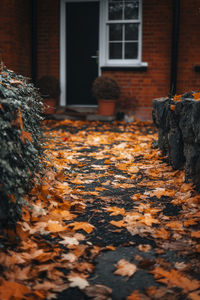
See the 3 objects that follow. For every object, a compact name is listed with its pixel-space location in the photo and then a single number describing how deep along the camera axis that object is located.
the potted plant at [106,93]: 8.58
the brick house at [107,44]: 8.67
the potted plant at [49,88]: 8.91
